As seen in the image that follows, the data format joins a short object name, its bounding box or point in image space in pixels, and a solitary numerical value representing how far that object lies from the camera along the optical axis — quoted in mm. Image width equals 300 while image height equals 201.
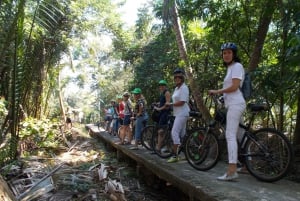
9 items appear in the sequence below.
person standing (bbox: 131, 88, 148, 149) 5760
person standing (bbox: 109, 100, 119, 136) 9151
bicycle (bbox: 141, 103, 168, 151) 5541
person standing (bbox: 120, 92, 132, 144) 6364
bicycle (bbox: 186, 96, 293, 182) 2900
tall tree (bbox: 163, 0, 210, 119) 5810
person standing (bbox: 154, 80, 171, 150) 4845
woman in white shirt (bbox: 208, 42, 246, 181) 3002
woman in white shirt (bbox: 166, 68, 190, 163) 4194
